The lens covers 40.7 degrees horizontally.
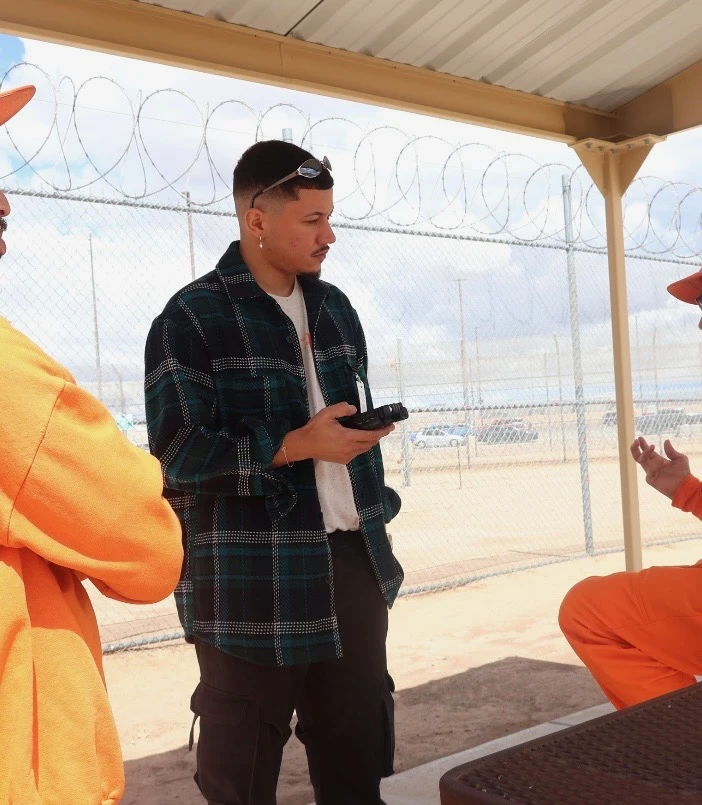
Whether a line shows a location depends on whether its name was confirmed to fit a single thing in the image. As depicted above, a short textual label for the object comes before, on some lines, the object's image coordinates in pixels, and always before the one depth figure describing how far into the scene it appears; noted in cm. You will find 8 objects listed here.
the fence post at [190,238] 663
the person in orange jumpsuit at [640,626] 263
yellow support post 485
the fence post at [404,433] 917
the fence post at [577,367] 905
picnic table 110
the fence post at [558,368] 1255
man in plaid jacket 240
